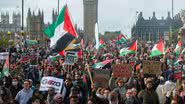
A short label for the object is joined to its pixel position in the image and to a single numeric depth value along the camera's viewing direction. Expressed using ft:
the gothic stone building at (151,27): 300.78
